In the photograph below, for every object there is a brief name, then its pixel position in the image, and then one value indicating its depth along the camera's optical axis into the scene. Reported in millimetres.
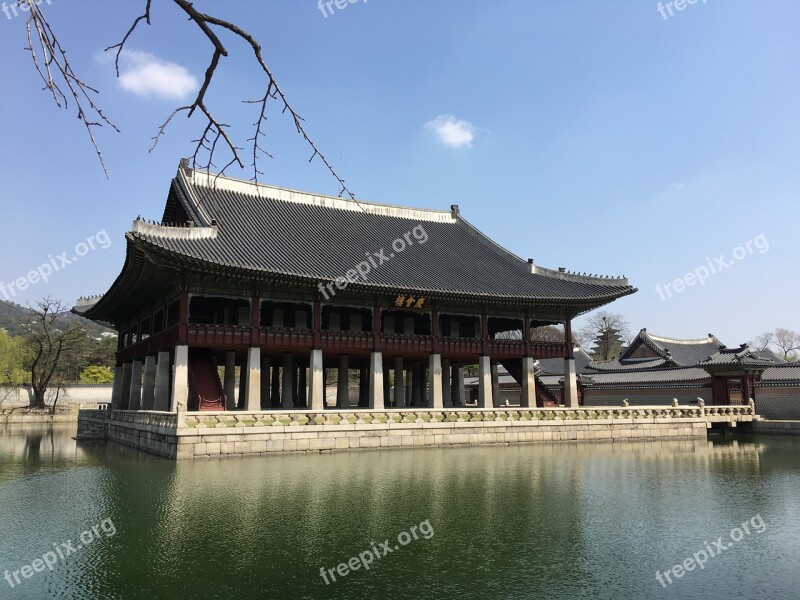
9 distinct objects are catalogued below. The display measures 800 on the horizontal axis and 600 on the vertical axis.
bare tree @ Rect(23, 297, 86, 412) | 60469
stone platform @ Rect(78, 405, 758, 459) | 24797
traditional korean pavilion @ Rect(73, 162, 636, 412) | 29734
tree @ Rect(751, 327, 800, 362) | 113875
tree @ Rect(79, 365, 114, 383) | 74062
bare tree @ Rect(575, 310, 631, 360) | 105188
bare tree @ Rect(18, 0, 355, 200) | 4152
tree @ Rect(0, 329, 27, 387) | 62219
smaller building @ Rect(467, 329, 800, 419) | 42688
